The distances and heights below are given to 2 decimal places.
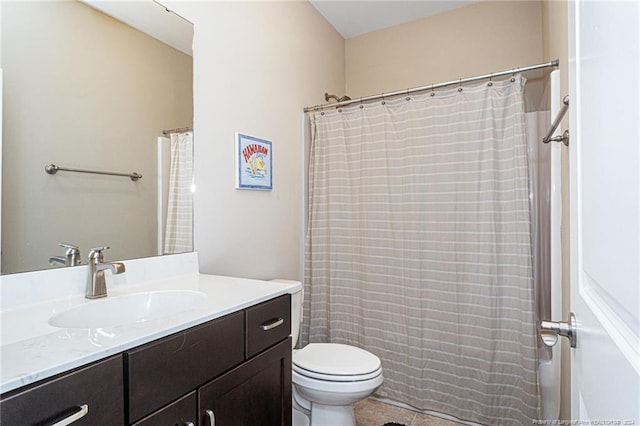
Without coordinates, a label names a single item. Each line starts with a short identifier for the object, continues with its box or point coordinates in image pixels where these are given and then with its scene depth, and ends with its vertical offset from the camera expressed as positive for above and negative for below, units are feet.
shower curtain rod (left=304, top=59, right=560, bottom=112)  5.38 +2.36
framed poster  5.89 +0.95
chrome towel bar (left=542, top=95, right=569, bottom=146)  4.13 +1.19
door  1.18 +0.02
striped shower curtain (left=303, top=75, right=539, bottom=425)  5.84 -0.60
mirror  3.50 +1.09
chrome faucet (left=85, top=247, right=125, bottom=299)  3.70 -0.61
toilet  5.05 -2.41
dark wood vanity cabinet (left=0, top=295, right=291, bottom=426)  2.12 -1.29
